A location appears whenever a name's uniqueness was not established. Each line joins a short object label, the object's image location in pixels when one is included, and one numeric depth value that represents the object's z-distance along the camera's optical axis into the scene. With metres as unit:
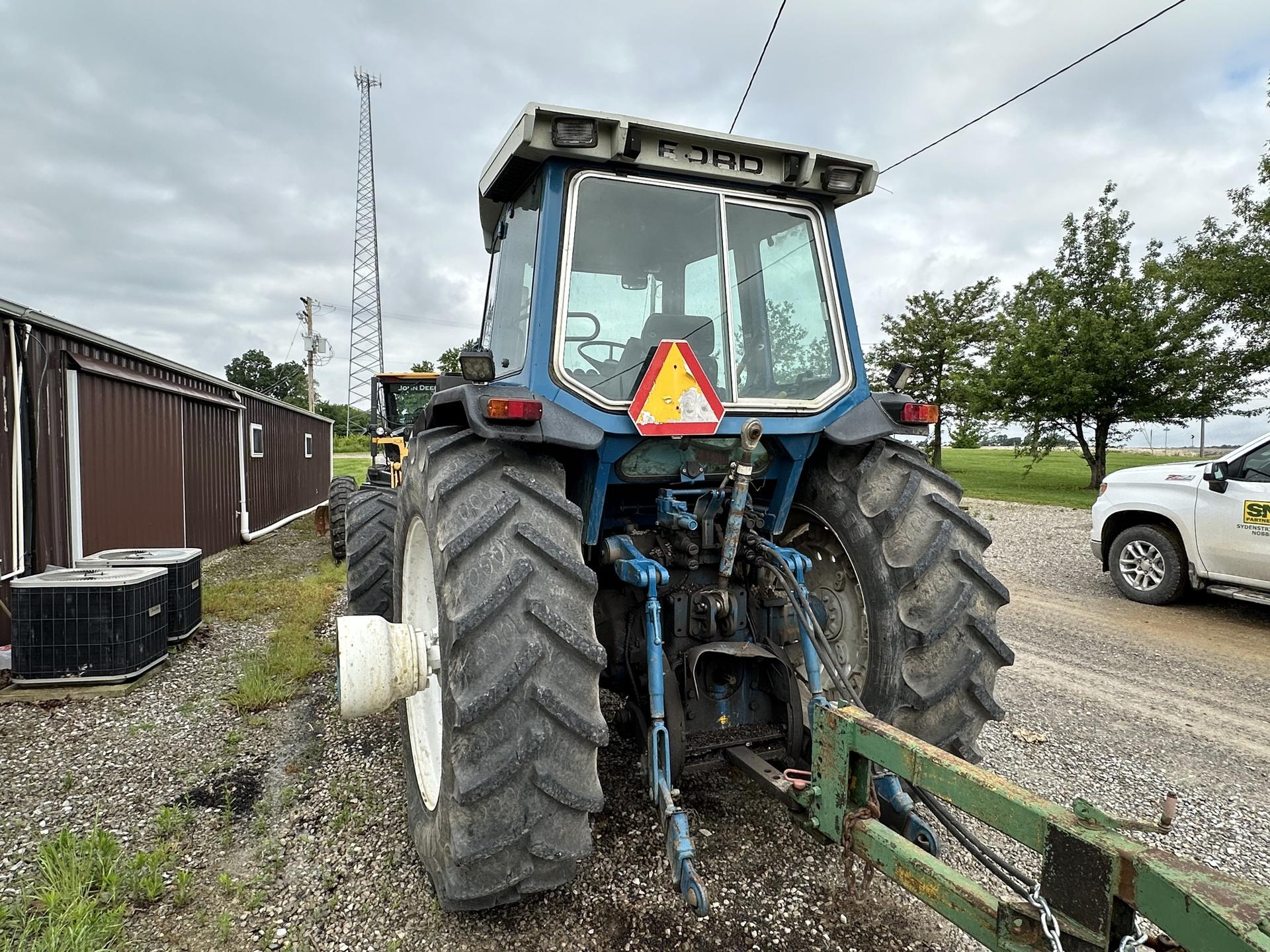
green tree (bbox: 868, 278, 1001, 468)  22.11
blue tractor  1.89
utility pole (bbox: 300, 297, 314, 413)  29.69
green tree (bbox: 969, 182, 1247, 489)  15.29
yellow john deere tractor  7.48
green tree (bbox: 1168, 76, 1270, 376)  12.95
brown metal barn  5.20
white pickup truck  5.71
